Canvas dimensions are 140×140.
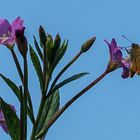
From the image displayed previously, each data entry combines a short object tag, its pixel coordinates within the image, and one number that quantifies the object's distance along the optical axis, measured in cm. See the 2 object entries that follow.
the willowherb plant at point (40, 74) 329
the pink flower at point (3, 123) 357
